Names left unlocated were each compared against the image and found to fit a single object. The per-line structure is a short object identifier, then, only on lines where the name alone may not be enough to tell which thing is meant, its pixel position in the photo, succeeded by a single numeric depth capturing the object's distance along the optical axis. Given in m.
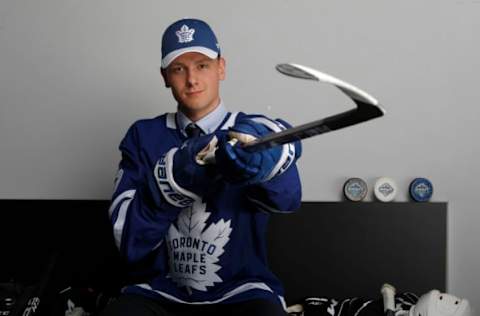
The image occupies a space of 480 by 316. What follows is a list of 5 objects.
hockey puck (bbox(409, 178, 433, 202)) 2.49
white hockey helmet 2.09
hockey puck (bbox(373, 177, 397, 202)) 2.50
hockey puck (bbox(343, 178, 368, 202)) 2.52
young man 1.64
